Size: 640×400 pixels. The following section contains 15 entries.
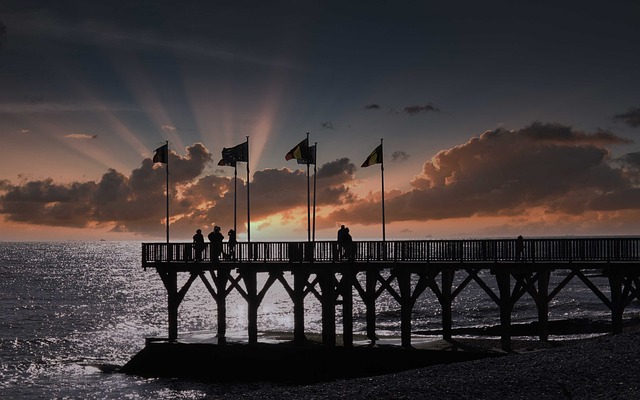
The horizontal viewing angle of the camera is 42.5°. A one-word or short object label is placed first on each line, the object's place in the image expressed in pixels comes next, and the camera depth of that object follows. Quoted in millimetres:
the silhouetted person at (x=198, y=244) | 42609
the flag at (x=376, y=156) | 45375
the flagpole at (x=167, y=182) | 46094
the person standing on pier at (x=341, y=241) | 40312
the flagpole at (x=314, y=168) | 44875
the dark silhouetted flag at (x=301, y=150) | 44562
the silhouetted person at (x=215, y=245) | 42250
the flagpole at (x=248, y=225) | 44156
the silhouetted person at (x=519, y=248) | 37375
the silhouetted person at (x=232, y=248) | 42281
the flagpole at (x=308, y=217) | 44359
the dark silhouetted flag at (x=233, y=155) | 44812
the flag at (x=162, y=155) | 46688
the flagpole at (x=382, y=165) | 45438
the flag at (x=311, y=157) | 44562
